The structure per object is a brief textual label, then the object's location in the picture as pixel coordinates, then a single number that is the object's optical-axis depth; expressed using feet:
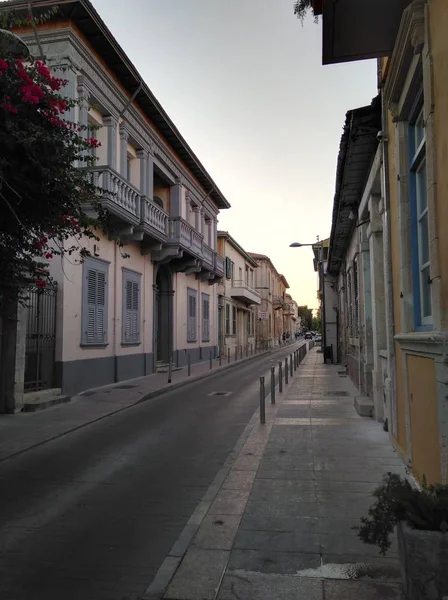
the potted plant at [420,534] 8.40
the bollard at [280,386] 44.65
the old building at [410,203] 13.15
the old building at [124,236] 43.75
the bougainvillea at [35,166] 17.97
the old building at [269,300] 177.58
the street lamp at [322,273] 87.54
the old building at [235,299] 114.52
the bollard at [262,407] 30.53
